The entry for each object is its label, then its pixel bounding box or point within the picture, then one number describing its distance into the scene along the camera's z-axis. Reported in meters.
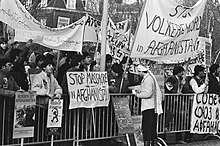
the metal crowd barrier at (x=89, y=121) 7.55
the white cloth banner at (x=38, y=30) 8.45
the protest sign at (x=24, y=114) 7.44
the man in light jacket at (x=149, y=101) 9.01
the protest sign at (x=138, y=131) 9.20
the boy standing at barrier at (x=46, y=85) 8.09
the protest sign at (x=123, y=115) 9.06
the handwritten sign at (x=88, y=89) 8.58
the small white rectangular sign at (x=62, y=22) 11.20
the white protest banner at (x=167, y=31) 9.65
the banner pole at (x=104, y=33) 9.64
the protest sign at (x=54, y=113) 8.04
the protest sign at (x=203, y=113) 10.57
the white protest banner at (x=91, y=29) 11.84
